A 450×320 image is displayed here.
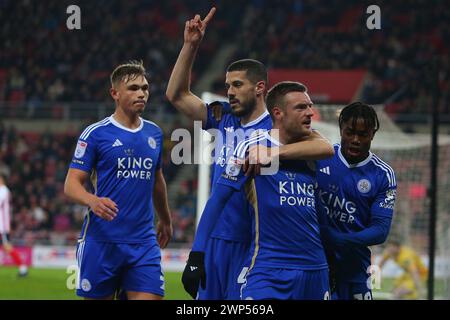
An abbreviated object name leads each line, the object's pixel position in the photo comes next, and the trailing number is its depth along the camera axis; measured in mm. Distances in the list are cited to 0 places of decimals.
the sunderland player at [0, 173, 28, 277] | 18862
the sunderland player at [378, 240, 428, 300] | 14336
